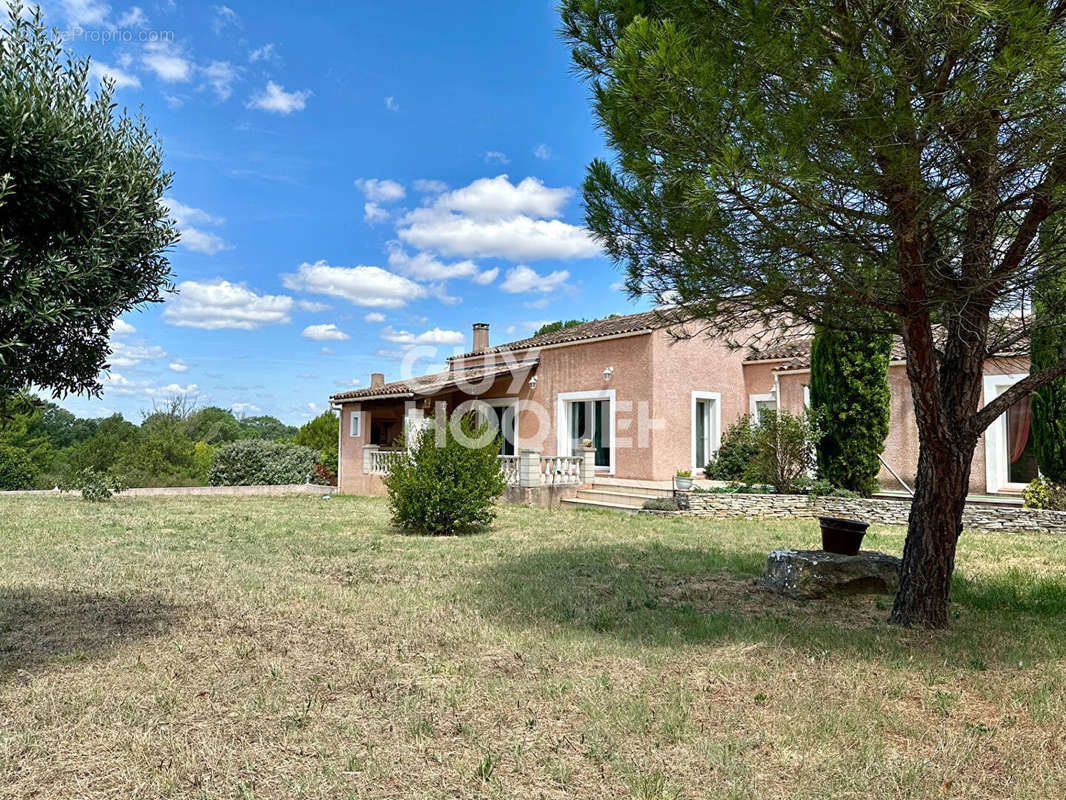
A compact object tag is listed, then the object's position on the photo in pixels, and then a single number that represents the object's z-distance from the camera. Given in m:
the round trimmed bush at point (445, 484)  12.98
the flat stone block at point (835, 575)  7.79
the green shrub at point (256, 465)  26.97
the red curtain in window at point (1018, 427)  15.45
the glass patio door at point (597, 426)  20.22
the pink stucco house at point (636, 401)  16.83
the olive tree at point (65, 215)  4.47
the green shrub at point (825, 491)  15.43
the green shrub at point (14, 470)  35.31
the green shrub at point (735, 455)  18.09
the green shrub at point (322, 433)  32.12
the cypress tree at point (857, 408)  15.47
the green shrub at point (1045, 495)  13.20
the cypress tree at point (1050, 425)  13.32
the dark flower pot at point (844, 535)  8.27
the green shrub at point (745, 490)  16.17
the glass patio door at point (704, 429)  20.14
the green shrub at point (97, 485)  19.12
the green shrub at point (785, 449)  15.97
